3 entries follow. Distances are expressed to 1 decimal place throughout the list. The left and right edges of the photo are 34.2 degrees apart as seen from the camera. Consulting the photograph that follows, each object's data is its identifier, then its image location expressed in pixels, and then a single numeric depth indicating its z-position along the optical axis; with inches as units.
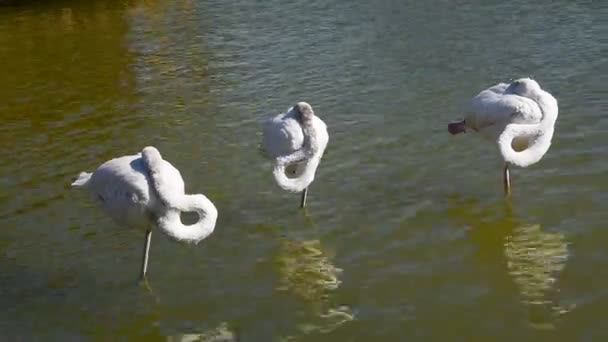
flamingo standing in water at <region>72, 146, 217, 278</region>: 312.7
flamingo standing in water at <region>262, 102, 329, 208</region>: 353.4
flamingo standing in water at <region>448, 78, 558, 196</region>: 352.2
